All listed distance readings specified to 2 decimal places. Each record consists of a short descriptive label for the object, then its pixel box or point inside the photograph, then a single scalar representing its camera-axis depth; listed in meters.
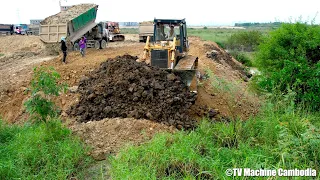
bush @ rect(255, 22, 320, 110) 6.24
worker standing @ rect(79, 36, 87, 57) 11.85
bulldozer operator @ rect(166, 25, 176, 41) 8.39
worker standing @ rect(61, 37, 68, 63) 10.49
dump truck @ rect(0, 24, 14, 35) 26.96
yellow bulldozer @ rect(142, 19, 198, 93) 7.17
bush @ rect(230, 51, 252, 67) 16.90
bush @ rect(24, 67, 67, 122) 5.10
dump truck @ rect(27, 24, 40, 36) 28.27
